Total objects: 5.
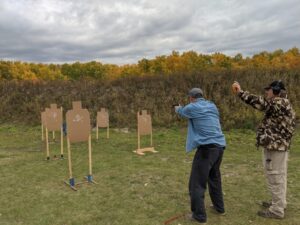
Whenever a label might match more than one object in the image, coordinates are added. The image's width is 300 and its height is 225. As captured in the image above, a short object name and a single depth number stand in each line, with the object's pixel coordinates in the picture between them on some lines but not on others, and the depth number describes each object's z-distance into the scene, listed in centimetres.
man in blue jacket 417
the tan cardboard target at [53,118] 904
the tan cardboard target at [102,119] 1171
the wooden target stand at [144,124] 986
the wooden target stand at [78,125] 614
